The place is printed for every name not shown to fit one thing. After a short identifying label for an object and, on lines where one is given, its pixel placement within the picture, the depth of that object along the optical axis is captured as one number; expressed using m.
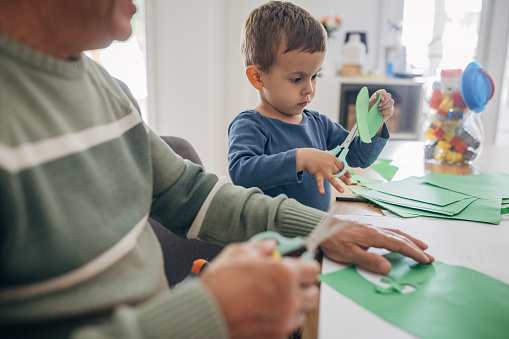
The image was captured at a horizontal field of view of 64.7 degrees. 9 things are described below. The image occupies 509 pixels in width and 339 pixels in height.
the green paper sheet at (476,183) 0.99
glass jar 1.32
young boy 0.92
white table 0.45
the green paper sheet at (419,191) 0.94
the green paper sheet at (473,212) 0.82
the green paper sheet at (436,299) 0.45
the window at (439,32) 3.41
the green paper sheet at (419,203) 0.86
